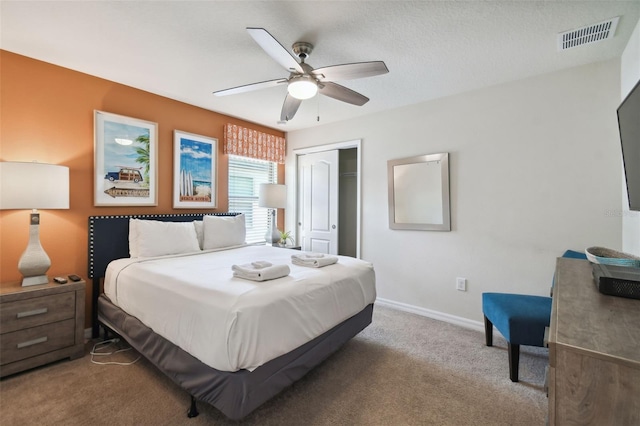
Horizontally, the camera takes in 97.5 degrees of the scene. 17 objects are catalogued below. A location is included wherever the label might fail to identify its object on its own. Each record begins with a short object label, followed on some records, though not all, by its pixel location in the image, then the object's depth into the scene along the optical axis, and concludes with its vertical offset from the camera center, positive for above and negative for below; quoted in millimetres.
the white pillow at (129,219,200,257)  2752 -223
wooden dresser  615 -360
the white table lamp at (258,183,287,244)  3990 +288
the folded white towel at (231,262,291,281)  1872 -382
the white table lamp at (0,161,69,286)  2055 +171
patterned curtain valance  3957 +1111
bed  1493 -639
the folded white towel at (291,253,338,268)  2365 -380
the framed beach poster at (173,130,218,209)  3441 +588
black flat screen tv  1326 +380
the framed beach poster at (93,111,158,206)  2803 +592
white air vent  1915 +1303
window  4203 +428
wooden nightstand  2027 -824
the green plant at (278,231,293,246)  4344 -341
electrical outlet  3104 -759
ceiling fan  1751 +1027
